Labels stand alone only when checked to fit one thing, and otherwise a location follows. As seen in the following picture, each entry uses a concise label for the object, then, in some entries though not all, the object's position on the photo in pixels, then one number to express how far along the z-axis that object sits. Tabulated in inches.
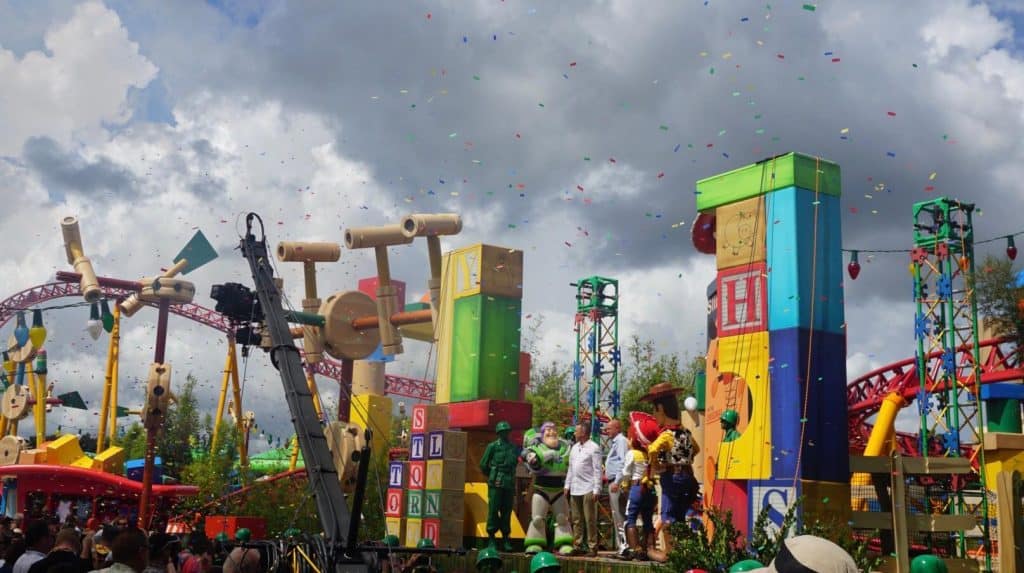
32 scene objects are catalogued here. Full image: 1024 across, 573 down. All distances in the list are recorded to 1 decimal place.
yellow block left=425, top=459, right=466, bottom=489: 639.1
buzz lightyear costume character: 567.2
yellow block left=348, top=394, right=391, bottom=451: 973.2
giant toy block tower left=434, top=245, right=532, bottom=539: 682.8
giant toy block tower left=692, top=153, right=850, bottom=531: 483.8
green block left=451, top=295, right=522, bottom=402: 697.0
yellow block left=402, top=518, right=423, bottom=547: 643.5
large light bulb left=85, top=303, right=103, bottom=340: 1487.5
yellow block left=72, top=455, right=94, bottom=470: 1091.9
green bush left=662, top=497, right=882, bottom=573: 350.3
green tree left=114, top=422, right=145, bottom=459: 2228.3
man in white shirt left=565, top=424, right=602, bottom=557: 515.2
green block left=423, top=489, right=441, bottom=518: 634.2
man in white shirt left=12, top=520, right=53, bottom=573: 258.3
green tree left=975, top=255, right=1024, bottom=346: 1243.2
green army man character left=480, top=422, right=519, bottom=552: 555.2
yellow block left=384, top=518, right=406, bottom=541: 671.8
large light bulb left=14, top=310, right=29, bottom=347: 1460.4
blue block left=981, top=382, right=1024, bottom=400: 871.7
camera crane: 446.1
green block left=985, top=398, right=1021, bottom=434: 880.9
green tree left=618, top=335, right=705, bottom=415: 1843.0
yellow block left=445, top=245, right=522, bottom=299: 701.9
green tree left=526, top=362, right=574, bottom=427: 1843.0
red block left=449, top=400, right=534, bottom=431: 674.2
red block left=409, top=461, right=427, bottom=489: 650.2
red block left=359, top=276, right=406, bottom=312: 2107.5
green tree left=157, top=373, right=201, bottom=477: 1959.9
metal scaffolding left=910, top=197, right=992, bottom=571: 769.6
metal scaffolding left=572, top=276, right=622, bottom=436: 1542.8
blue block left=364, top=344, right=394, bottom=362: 2084.2
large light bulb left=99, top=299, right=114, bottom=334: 1472.7
